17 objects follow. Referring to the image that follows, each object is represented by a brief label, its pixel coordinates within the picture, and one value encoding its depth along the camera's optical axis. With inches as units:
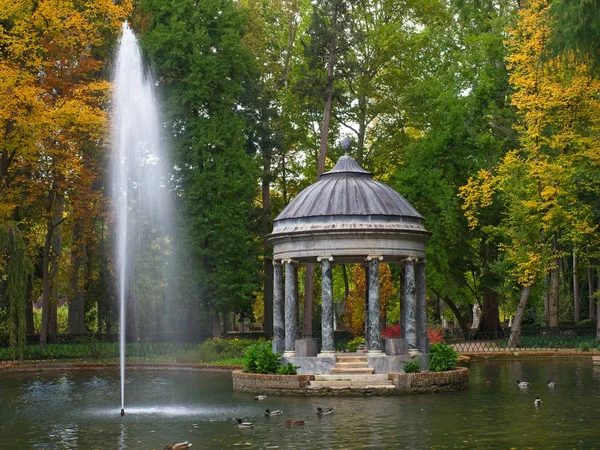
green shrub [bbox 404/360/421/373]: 1090.1
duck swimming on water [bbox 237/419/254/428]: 748.0
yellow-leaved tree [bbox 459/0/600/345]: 1574.8
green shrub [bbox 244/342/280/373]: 1126.4
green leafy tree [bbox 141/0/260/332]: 1797.5
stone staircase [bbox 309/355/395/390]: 1047.2
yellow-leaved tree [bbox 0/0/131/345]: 1545.3
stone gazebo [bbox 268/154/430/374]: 1115.9
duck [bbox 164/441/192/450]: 627.6
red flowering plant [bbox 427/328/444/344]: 1515.3
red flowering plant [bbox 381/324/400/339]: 1533.6
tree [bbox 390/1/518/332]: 1891.0
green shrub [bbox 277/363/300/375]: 1105.4
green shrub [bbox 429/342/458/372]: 1120.2
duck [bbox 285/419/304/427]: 763.4
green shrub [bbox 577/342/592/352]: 1660.9
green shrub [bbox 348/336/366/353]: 1421.0
